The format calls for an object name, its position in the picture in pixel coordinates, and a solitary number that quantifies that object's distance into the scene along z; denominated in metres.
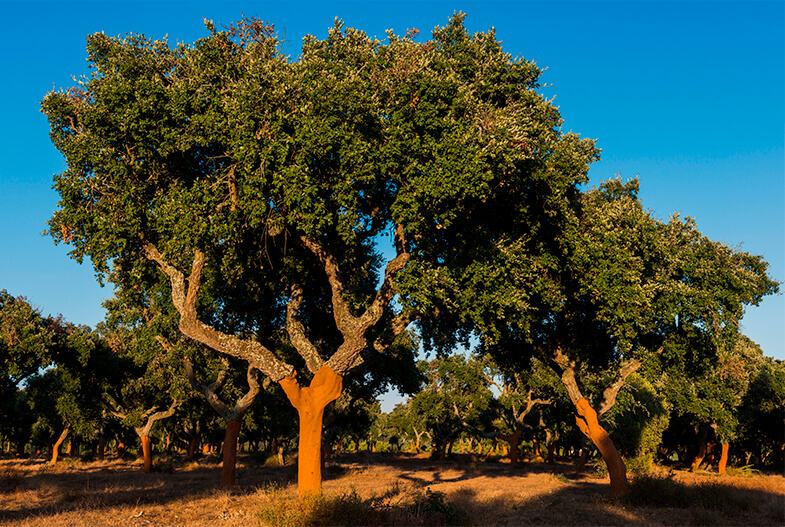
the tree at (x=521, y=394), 44.88
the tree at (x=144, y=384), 33.44
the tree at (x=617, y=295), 20.55
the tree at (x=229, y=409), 27.67
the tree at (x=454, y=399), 64.75
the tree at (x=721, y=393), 46.12
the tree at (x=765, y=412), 52.00
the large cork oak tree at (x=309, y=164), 16.00
